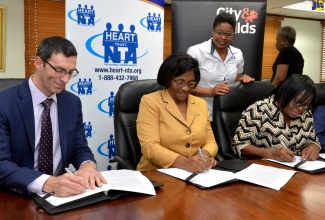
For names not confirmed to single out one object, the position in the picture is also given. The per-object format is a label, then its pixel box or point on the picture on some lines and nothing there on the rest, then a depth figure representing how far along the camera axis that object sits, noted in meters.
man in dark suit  1.37
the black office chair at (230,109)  2.37
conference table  1.15
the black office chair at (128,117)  2.16
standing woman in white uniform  2.63
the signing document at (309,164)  1.78
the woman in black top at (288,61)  3.97
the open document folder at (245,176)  1.49
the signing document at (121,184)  1.22
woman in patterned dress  2.09
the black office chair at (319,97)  2.66
